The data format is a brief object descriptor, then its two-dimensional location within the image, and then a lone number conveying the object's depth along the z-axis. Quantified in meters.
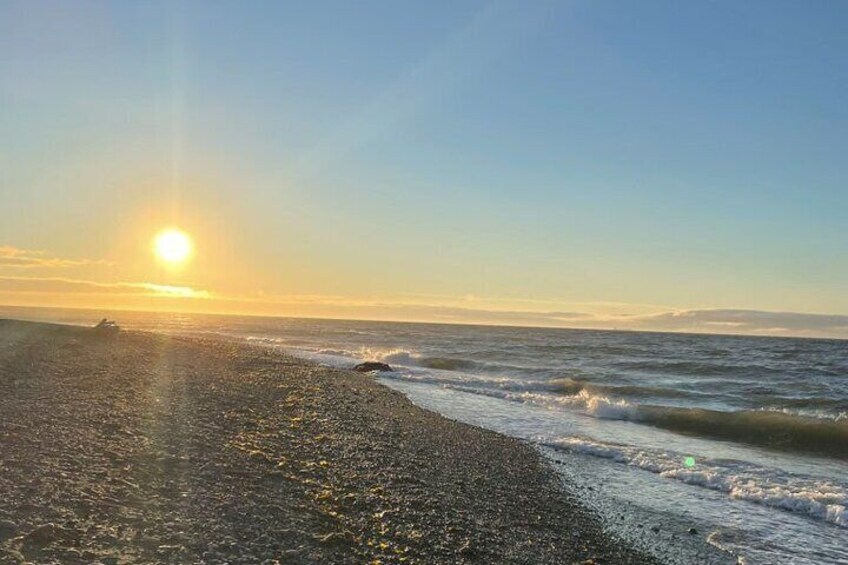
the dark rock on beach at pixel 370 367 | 39.97
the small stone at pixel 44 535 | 6.54
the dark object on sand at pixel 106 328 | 48.44
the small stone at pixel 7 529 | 6.55
